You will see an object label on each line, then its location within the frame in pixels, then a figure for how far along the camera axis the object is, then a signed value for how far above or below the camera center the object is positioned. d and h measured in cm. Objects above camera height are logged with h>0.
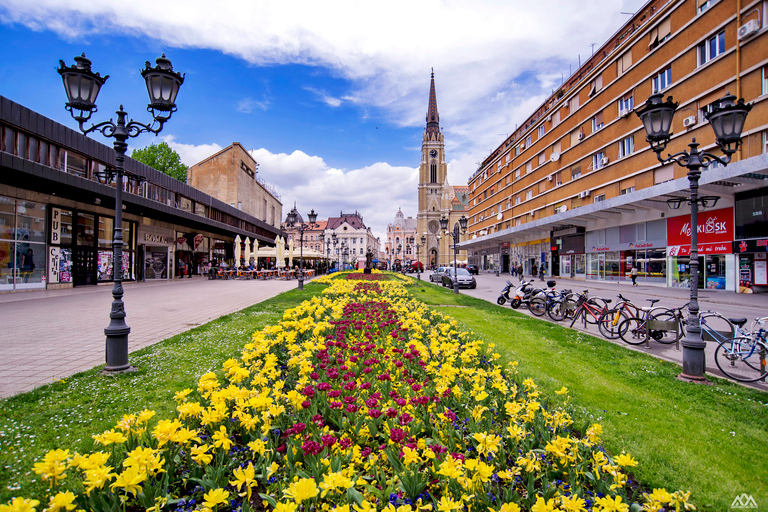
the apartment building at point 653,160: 1936 +814
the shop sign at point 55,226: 1912 +188
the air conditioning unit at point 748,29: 1884 +1210
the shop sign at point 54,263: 1903 -7
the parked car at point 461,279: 2581 -107
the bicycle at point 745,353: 552 -135
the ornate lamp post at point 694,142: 588 +228
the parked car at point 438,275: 2910 -96
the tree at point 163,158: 4453 +1278
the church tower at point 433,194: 10931 +2072
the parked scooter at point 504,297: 1575 -147
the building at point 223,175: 4931 +1169
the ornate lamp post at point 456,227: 2002 +305
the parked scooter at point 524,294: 1331 -114
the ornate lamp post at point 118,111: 540 +240
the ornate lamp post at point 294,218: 2733 +336
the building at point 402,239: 14950 +994
